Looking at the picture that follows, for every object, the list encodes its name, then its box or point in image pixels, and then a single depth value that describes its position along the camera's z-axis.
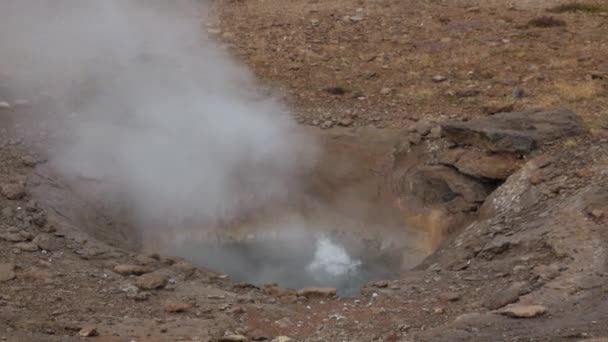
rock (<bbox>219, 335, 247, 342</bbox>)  10.05
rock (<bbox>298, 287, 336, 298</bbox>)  12.16
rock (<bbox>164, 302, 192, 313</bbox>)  10.90
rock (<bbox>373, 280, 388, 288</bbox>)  12.15
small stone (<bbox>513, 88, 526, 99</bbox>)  18.58
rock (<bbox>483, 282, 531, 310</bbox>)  10.49
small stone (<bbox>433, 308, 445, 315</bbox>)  10.70
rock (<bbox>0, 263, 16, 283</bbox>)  11.23
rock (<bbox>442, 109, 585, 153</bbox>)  14.67
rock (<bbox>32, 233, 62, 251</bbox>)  12.39
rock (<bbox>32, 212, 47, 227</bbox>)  13.07
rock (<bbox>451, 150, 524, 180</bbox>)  14.71
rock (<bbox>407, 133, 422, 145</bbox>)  16.06
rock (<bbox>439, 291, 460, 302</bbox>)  11.09
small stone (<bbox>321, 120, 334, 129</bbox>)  17.25
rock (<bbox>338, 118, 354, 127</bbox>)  17.31
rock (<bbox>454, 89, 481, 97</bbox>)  18.97
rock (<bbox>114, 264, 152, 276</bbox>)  12.08
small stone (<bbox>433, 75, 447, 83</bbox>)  19.83
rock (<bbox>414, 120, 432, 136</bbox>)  16.16
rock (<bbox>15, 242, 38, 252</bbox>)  12.18
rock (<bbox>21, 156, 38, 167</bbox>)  14.72
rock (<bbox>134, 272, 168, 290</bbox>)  11.57
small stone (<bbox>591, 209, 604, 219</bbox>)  12.12
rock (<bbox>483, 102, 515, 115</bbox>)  17.66
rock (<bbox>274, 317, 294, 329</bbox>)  10.78
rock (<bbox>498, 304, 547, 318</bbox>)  9.77
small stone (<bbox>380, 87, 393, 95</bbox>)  19.08
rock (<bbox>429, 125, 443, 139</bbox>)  15.94
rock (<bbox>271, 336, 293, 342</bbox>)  10.18
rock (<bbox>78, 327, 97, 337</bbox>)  9.86
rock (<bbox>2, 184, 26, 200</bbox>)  13.54
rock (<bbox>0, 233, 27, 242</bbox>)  12.37
